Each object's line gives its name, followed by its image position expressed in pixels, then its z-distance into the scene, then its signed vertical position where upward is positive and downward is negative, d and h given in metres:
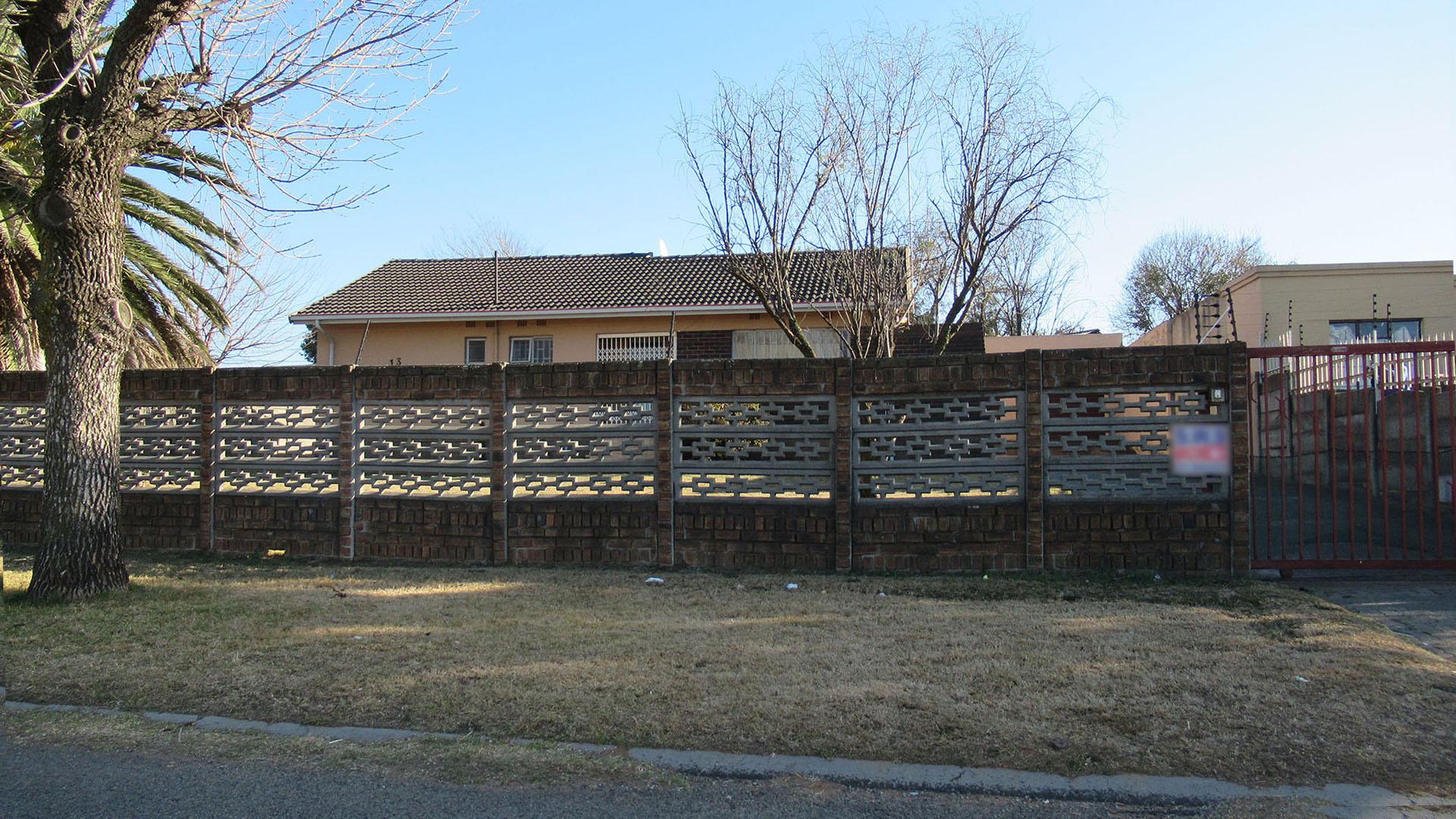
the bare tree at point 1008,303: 18.75 +4.55
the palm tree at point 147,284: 12.32 +2.26
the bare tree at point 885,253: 13.34 +2.89
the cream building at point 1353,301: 21.61 +3.34
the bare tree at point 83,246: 7.83 +1.71
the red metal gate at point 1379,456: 7.98 -0.07
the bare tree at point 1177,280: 43.06 +7.94
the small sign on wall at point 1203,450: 8.18 -0.02
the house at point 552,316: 22.66 +3.26
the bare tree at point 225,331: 10.01 +2.54
